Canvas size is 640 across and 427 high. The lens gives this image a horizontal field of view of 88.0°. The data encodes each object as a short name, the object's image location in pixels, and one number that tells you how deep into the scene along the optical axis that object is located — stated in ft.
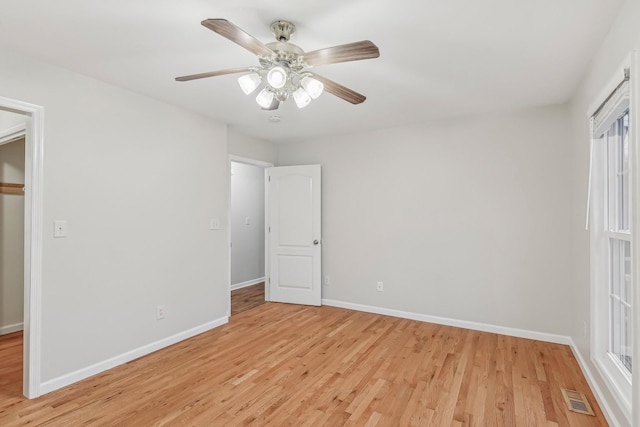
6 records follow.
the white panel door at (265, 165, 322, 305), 15.52
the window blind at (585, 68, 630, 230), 5.75
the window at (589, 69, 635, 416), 6.84
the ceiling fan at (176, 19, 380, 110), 5.27
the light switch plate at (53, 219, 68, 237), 8.17
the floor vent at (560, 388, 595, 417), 7.24
